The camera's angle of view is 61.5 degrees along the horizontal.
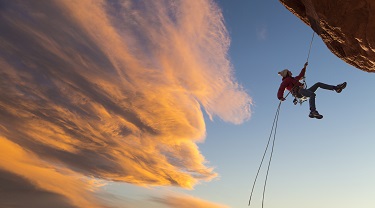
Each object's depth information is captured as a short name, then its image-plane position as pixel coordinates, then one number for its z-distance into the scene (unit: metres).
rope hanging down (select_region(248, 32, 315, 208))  12.85
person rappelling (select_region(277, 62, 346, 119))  12.47
